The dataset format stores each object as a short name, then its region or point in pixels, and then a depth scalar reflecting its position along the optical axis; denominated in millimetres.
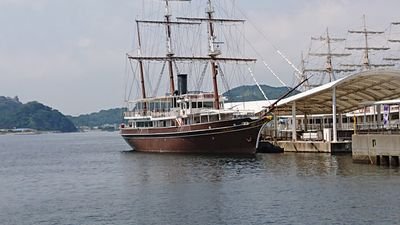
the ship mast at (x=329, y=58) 145000
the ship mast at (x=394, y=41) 128500
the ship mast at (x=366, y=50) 137375
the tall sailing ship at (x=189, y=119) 81062
